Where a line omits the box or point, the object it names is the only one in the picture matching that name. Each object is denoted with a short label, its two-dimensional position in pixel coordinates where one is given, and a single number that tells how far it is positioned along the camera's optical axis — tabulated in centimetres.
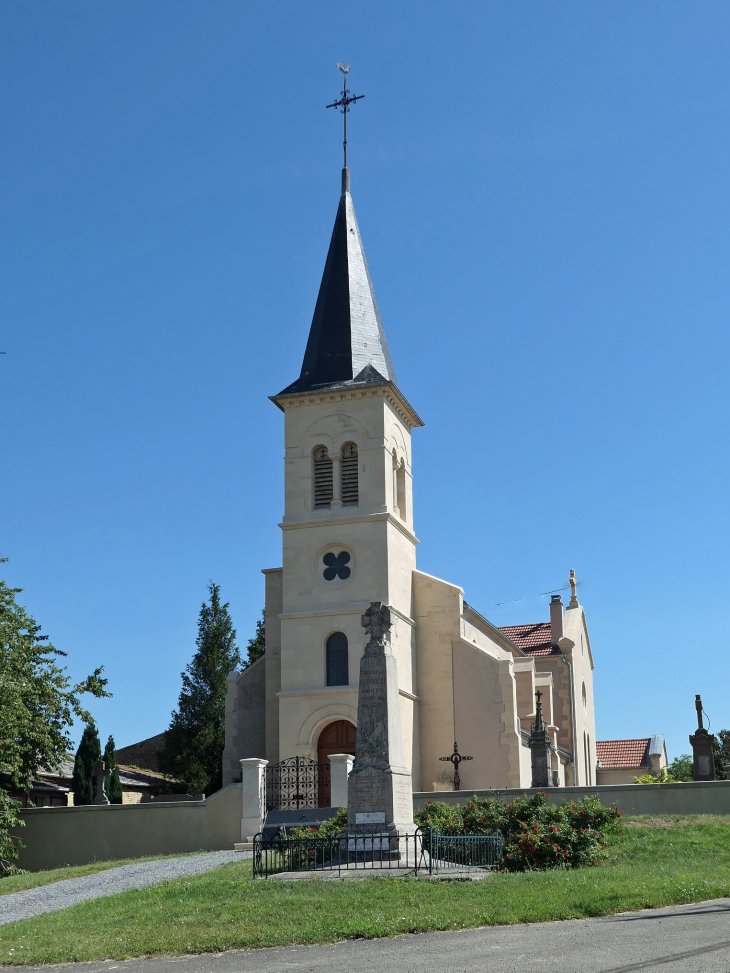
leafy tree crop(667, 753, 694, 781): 5827
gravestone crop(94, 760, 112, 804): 2780
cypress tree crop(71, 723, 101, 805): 3588
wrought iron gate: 2766
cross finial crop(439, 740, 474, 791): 3136
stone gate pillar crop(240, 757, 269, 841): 2427
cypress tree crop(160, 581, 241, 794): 4284
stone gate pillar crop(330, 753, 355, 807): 2441
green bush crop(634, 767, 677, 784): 4088
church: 3139
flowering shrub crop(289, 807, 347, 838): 1831
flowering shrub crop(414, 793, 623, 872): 1616
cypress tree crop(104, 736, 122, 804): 3656
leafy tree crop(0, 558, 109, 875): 2409
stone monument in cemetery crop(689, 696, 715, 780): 2562
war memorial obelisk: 1722
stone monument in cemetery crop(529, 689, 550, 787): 2586
